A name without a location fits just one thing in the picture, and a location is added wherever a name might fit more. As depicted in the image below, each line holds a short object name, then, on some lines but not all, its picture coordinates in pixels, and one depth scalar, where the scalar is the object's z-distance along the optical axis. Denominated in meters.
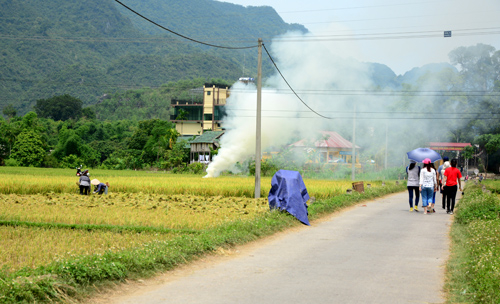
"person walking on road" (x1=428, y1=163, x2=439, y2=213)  17.78
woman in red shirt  17.72
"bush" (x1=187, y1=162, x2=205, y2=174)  56.81
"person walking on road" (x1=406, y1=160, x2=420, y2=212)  18.16
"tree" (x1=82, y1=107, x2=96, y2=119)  109.22
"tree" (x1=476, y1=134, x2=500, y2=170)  66.19
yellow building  84.56
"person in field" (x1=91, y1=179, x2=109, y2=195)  25.61
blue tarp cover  14.73
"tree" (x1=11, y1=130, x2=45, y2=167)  66.94
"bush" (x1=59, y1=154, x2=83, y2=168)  69.28
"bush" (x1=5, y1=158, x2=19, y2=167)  65.56
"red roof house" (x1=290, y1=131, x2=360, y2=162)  65.42
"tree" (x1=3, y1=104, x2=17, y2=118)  101.69
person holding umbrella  17.59
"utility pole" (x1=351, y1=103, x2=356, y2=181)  40.72
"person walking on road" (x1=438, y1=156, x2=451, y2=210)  18.91
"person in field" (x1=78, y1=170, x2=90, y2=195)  24.81
